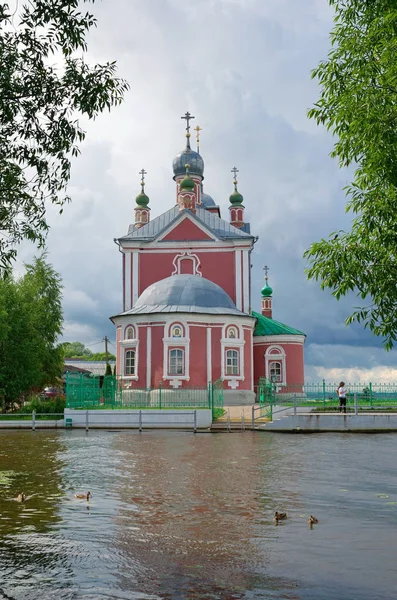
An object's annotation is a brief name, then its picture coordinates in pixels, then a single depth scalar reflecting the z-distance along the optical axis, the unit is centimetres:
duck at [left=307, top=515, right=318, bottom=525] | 719
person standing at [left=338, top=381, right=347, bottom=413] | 2498
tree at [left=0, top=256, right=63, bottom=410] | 3384
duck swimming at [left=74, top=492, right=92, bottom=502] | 878
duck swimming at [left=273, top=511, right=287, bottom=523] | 741
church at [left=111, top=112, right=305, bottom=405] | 3044
